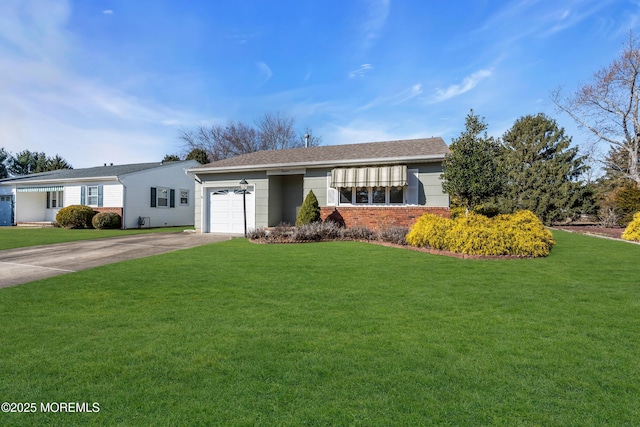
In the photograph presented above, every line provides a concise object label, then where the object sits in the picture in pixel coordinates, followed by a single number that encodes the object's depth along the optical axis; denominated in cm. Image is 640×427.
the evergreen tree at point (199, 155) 3224
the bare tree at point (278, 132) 3612
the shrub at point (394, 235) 1033
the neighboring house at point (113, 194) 2000
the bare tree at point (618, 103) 2061
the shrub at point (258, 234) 1202
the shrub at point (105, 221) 1858
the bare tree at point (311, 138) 3612
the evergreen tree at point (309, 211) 1337
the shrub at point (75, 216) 1903
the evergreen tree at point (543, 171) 2214
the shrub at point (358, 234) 1174
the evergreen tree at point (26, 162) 4588
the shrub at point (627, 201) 1712
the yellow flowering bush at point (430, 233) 910
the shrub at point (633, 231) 1223
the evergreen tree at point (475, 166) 1058
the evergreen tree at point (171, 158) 3537
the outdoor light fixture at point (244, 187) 1374
